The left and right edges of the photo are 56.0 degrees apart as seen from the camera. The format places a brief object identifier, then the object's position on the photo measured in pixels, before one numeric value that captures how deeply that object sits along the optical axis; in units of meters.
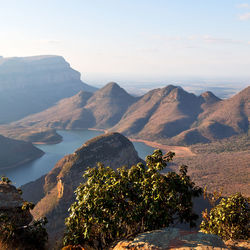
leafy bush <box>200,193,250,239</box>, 18.19
